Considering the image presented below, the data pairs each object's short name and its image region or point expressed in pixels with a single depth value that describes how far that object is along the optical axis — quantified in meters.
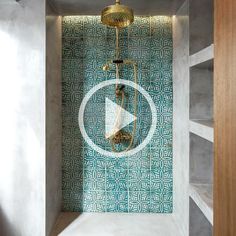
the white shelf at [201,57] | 1.32
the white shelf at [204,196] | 1.31
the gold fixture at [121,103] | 2.32
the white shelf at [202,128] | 1.30
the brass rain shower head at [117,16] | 1.58
